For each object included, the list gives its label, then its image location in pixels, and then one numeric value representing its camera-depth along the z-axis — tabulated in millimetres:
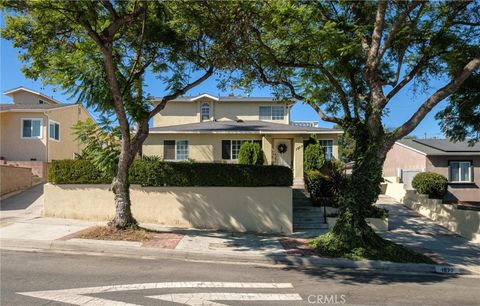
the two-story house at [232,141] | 23578
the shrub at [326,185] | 17250
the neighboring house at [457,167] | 24828
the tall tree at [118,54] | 10594
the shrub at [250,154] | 22625
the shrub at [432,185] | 20828
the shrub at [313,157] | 22594
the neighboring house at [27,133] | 26688
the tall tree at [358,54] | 10898
